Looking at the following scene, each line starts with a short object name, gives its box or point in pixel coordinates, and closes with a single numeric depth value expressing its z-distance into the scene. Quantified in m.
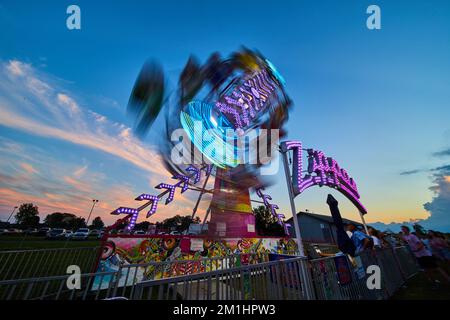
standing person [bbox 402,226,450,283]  7.28
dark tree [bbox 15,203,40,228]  81.08
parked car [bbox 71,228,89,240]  38.66
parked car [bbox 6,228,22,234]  50.58
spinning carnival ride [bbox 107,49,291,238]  11.94
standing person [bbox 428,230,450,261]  7.85
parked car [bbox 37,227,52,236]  46.46
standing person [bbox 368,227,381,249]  8.20
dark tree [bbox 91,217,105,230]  121.97
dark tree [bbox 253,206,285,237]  44.01
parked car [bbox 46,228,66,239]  38.59
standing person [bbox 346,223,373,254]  5.94
